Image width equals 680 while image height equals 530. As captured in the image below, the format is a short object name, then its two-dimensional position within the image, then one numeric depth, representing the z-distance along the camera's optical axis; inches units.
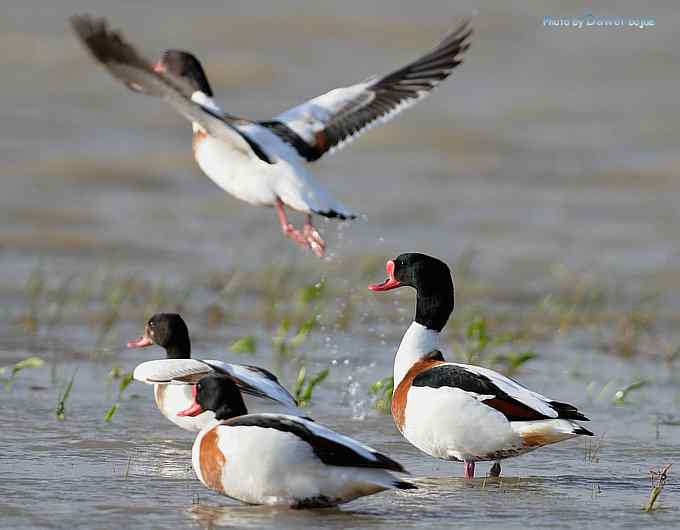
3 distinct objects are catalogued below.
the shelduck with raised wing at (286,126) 575.8
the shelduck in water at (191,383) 542.9
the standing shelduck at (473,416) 510.6
